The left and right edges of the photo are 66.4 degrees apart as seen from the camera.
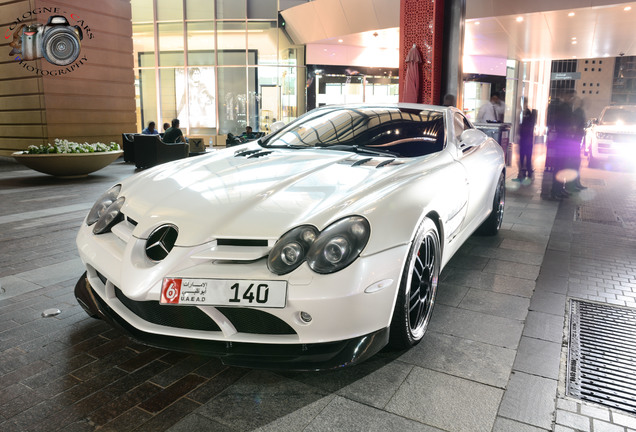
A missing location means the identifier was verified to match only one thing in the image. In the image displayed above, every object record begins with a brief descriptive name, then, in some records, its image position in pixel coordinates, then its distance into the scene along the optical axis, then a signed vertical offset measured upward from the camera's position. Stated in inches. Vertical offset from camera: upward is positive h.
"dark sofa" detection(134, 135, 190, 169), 472.7 -29.8
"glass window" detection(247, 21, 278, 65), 863.1 +140.5
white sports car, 83.0 -25.0
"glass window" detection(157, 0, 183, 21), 867.4 +191.9
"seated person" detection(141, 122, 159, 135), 585.1 -12.0
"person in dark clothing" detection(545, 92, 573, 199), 364.5 -1.8
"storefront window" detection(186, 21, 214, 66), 872.9 +136.9
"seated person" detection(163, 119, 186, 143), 495.5 -15.5
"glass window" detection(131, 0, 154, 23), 870.4 +191.0
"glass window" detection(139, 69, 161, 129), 895.1 +44.2
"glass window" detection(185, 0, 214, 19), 864.3 +193.3
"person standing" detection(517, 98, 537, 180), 419.2 -13.3
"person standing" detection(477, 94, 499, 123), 450.9 +10.7
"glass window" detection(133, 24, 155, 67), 884.6 +135.5
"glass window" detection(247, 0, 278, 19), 853.2 +192.4
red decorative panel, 374.3 +65.1
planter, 397.7 -36.6
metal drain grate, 93.7 -51.2
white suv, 491.5 -16.0
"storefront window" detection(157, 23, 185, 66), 876.6 +133.6
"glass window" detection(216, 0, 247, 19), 862.5 +193.3
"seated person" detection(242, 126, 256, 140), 597.3 -18.3
